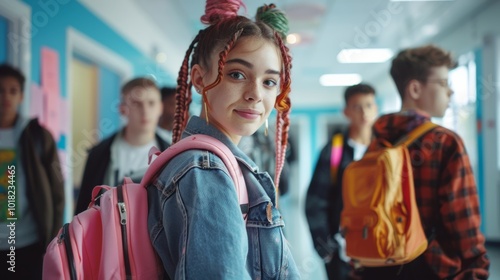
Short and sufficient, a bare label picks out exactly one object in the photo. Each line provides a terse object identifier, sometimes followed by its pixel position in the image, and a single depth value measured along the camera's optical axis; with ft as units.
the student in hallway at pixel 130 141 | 5.90
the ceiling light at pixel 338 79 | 29.78
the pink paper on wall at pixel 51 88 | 8.68
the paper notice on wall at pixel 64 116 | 9.46
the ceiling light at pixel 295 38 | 17.61
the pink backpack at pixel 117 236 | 2.33
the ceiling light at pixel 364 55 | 22.03
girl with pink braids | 2.20
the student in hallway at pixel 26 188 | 4.09
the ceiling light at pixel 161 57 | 16.56
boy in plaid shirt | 4.26
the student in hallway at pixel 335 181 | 7.37
